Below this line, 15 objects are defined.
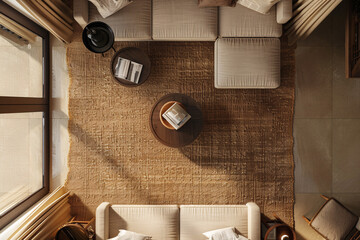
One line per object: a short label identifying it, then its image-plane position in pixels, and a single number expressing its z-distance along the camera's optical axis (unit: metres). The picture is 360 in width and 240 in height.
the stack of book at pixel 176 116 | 2.52
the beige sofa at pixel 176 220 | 2.68
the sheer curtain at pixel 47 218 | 2.32
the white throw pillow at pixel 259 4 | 2.42
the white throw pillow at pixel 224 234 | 2.54
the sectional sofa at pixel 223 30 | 2.62
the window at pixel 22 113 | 2.34
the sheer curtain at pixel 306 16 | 2.39
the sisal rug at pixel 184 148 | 3.00
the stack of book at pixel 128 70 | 2.68
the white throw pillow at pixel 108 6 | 2.44
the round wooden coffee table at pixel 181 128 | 2.66
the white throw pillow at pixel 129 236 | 2.51
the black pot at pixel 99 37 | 2.43
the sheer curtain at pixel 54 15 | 2.32
